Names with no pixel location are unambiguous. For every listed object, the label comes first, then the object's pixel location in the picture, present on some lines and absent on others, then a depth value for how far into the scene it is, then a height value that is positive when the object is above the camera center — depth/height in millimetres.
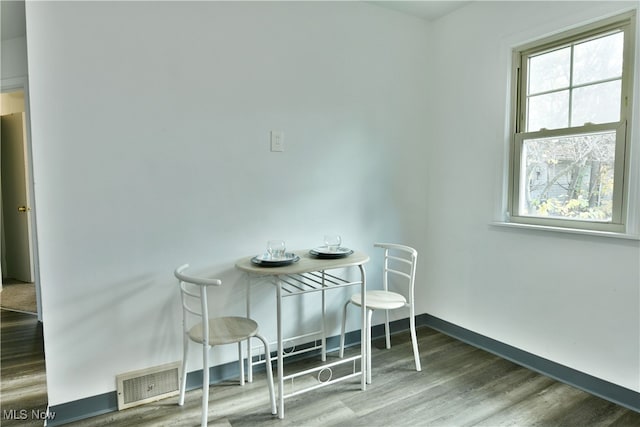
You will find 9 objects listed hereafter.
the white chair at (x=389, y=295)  2326 -721
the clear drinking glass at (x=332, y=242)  2330 -348
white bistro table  1891 -603
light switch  2350 +282
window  2006 +322
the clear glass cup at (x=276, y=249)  2173 -360
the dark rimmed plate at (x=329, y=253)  2184 -392
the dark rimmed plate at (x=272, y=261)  1993 -399
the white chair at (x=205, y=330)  1732 -720
